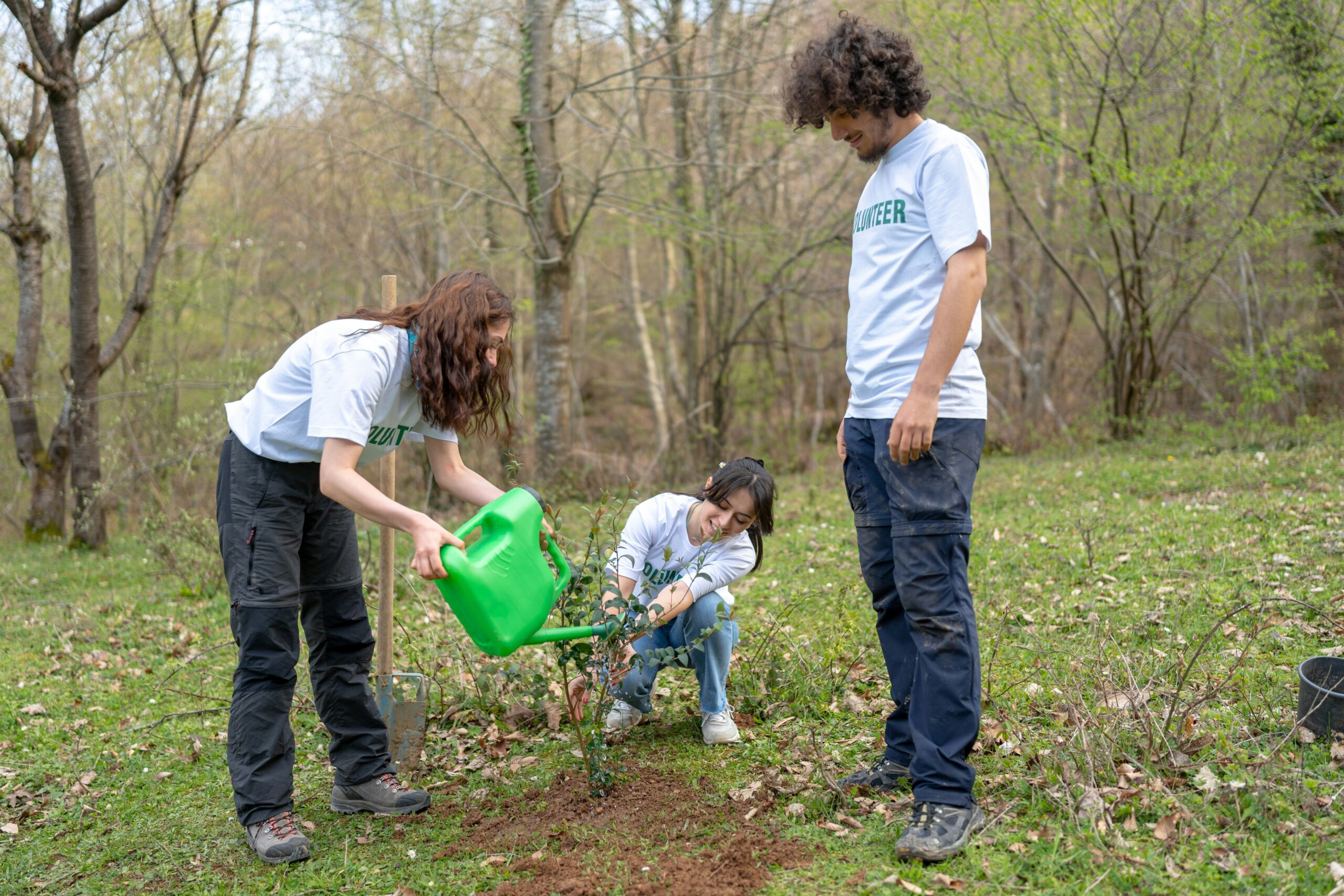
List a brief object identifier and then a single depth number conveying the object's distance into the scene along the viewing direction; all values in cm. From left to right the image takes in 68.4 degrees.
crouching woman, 326
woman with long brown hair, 264
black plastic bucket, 279
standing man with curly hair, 239
